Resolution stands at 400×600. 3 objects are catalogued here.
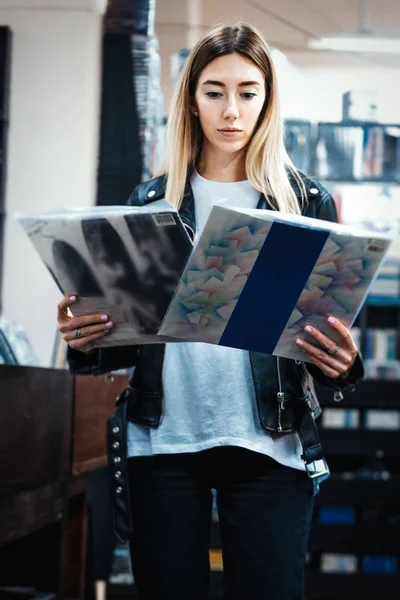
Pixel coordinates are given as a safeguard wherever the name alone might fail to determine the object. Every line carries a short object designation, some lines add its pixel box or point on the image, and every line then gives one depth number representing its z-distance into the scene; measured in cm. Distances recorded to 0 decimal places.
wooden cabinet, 331
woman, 264
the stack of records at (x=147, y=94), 697
